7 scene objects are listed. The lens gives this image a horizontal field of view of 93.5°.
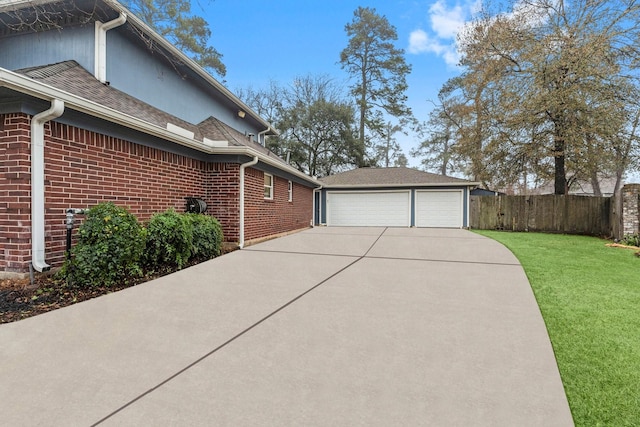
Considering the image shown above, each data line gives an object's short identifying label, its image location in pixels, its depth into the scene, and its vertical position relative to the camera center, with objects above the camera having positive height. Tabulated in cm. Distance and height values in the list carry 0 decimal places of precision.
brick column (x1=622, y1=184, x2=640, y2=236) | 878 +3
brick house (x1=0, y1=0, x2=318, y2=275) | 387 +119
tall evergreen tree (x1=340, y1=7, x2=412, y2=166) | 2270 +1064
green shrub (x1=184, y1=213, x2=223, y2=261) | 570 -58
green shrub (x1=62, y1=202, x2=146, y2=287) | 388 -55
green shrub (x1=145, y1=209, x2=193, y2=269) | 490 -56
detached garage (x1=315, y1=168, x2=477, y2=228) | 1477 +39
